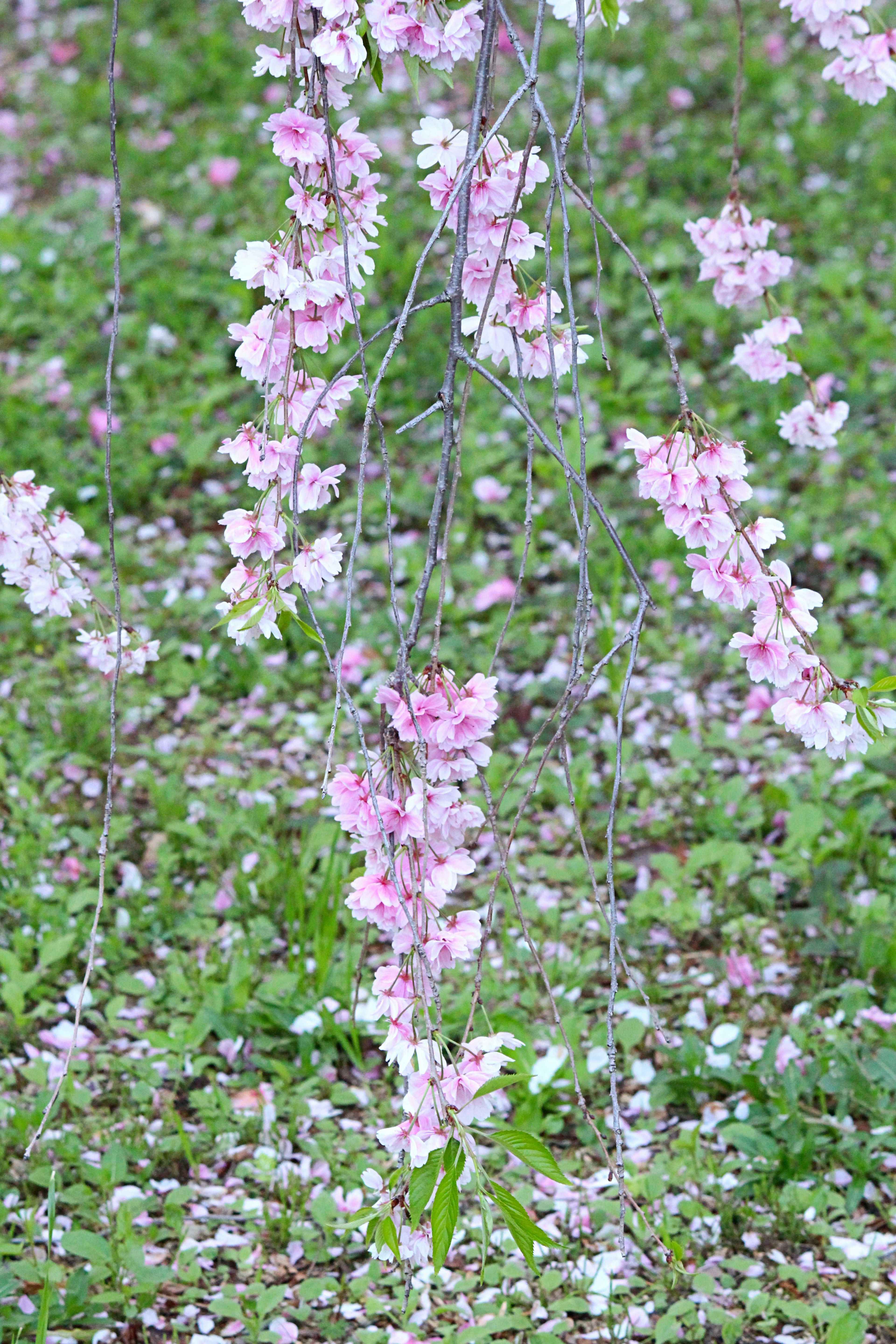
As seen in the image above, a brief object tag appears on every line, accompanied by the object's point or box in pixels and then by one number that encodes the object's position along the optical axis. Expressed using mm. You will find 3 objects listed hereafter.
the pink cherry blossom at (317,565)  2760
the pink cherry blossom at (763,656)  2758
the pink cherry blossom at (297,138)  2745
